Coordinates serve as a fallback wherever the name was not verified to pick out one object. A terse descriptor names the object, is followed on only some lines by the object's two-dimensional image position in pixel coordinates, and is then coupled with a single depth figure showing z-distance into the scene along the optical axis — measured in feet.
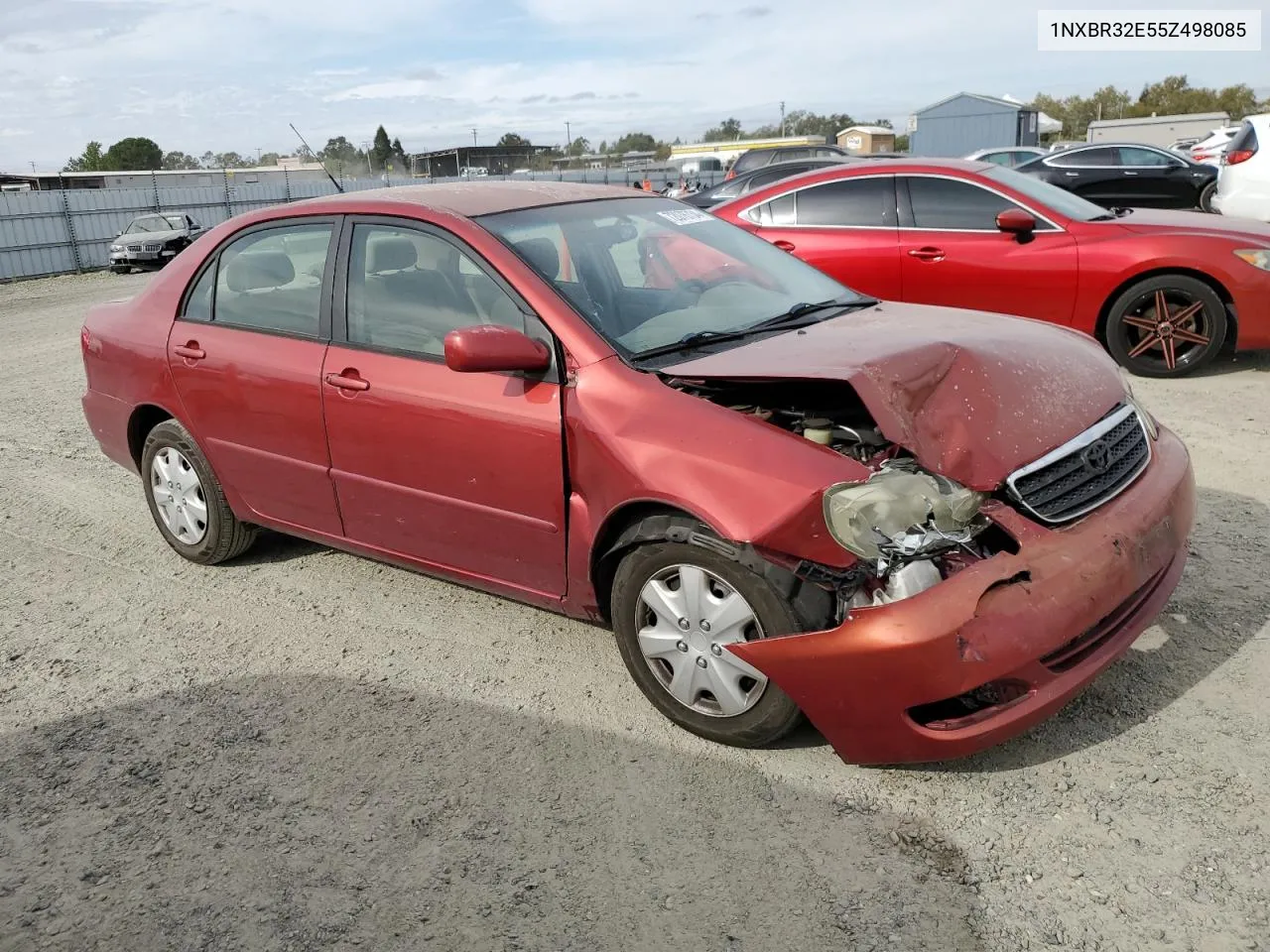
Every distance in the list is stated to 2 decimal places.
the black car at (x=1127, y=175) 57.62
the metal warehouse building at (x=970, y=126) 147.23
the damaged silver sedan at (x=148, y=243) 73.00
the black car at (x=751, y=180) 42.75
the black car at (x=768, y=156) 69.31
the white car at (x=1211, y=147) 73.10
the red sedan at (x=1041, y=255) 22.04
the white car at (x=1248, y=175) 33.30
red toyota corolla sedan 8.87
